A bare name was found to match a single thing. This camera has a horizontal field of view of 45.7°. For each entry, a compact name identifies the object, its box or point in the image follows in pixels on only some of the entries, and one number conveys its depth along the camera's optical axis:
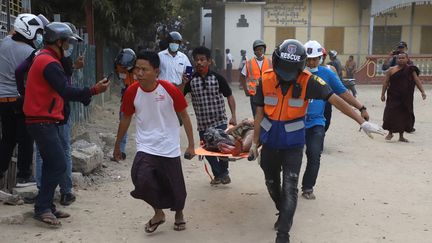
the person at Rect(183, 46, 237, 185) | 5.93
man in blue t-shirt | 5.66
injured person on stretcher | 5.21
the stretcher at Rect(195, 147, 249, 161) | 5.02
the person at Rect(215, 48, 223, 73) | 24.53
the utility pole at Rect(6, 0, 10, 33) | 5.87
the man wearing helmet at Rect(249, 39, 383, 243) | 4.17
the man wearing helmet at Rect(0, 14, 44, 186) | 5.12
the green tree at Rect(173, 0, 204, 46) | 36.24
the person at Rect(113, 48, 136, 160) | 7.12
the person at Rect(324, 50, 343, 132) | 14.03
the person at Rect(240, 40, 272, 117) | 8.15
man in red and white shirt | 4.38
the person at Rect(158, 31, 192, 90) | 8.33
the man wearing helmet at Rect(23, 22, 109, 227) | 4.28
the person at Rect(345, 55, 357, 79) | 21.77
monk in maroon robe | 9.63
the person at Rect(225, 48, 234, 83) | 23.76
